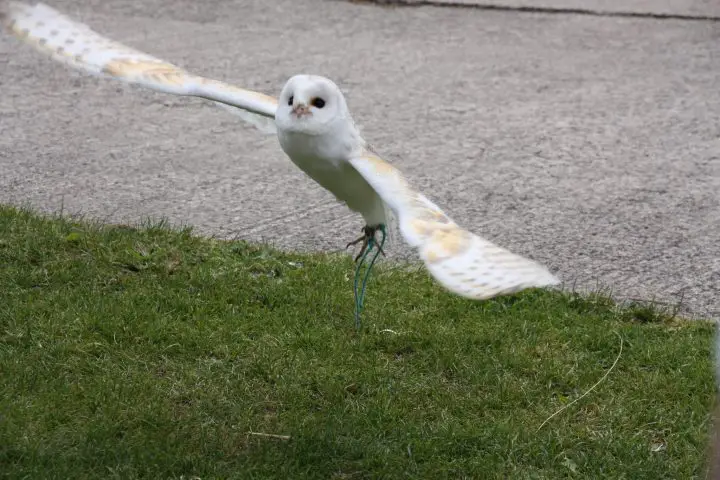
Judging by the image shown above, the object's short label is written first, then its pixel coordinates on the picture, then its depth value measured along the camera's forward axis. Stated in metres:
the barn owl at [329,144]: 4.86
